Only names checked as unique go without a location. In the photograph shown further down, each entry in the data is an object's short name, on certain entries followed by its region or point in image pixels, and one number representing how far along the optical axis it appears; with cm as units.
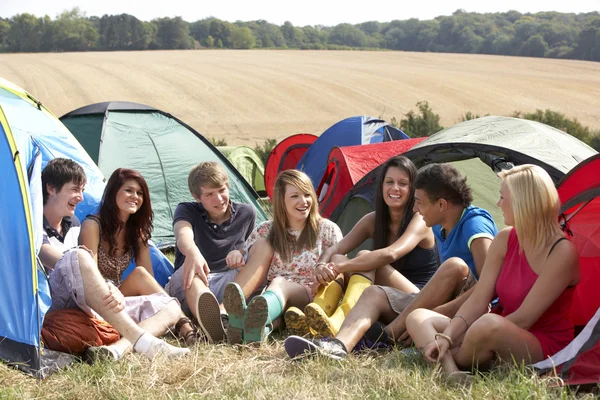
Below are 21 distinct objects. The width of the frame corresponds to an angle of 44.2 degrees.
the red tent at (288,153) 1170
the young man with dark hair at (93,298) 404
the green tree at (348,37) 5966
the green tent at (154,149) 803
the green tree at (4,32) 4828
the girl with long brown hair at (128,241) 457
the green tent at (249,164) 1195
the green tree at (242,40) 5419
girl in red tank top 337
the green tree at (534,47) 4541
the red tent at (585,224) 421
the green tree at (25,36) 4794
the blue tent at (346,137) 963
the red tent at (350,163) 714
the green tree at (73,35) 4753
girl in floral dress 476
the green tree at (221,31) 5428
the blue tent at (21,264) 387
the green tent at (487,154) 554
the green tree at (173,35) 5016
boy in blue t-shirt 393
